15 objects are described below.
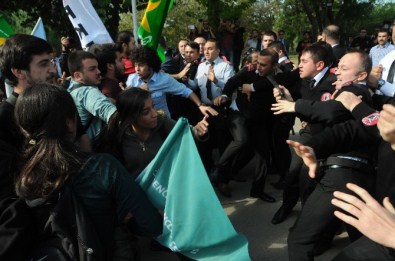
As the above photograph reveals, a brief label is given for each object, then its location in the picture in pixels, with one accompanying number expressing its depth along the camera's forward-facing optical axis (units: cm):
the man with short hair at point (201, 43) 643
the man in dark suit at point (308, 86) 342
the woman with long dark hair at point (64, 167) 169
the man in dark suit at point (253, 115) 418
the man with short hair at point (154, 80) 399
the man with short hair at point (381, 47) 861
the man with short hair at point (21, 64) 232
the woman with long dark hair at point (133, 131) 276
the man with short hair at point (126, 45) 497
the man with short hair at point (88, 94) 278
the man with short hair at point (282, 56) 541
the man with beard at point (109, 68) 345
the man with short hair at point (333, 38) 526
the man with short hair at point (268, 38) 641
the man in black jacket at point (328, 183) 244
